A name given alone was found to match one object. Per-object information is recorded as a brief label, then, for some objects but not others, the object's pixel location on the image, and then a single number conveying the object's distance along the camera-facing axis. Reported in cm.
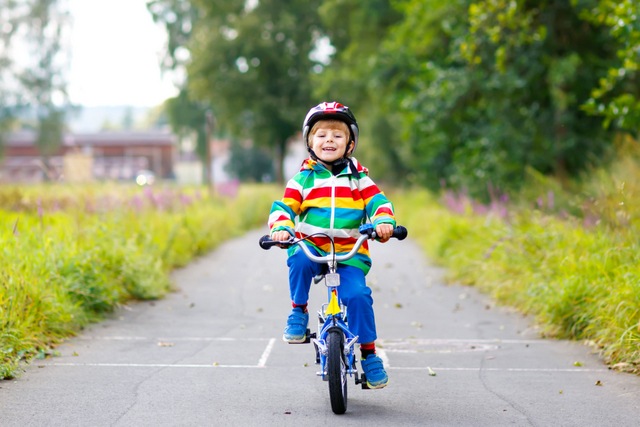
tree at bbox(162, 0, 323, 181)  4147
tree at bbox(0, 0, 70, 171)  5291
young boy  485
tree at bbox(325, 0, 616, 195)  1402
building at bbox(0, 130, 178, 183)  7088
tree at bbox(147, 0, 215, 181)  5528
